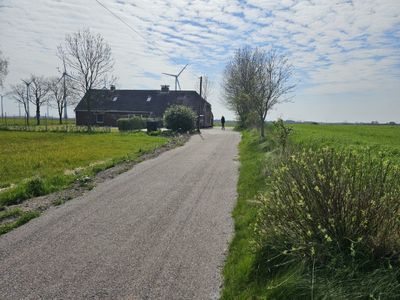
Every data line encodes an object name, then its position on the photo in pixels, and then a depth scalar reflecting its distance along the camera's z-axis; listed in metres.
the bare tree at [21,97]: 83.19
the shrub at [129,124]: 44.94
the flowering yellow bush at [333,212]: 3.68
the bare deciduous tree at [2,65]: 58.94
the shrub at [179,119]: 38.16
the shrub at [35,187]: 9.27
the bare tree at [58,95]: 86.94
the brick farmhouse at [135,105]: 63.55
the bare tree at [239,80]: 51.03
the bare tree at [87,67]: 43.41
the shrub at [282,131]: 11.55
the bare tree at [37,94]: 83.62
